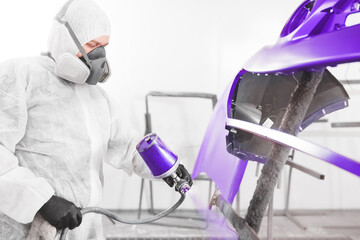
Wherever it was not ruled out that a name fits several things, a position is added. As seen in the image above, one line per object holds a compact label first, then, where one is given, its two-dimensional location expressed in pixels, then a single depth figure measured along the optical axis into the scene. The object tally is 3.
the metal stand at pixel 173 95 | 2.47
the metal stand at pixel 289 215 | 2.08
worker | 0.88
